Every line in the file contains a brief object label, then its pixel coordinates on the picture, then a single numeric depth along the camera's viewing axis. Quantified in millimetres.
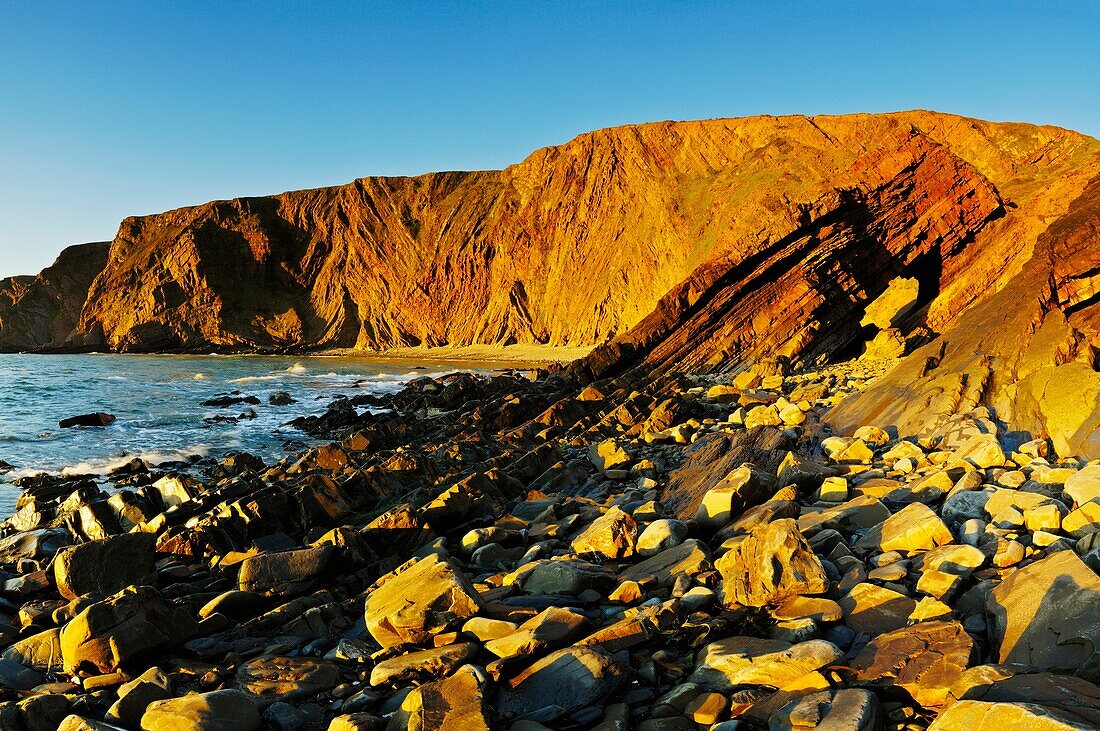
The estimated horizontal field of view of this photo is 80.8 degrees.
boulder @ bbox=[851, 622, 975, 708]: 3223
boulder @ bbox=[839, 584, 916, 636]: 3982
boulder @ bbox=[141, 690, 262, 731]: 3697
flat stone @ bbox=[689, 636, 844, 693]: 3529
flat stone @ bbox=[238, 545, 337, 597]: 6246
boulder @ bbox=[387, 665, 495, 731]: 3359
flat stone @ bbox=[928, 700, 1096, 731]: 2439
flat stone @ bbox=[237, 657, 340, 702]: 4281
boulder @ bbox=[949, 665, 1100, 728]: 2619
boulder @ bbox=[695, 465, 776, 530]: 6520
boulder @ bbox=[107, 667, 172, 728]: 4051
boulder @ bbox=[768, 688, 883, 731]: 2924
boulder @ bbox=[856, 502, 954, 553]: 5062
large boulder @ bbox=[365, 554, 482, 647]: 4770
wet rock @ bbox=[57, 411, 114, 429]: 20062
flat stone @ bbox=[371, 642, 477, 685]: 4137
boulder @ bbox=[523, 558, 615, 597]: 5332
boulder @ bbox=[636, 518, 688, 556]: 6020
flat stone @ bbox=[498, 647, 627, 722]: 3598
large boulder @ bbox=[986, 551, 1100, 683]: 3223
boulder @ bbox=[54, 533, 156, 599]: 6590
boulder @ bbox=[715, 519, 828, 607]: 4555
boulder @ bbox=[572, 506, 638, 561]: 6172
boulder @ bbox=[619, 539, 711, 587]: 5256
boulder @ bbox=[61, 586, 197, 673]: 4891
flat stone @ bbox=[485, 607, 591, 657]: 4152
